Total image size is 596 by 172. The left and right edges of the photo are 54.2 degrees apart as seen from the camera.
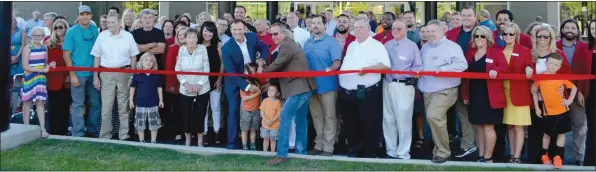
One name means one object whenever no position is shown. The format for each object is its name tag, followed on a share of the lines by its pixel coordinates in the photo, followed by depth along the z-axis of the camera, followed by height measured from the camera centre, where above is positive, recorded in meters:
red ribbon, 6.61 +0.13
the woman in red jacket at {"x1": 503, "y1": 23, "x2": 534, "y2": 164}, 6.75 -0.04
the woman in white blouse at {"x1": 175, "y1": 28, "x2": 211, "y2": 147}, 7.71 -0.01
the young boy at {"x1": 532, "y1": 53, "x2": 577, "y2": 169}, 6.63 -0.21
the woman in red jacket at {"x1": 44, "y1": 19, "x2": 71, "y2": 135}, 8.53 -0.04
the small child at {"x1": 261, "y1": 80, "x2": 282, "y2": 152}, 7.36 -0.32
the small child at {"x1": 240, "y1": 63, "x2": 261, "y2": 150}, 7.60 -0.35
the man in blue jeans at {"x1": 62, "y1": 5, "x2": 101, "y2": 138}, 8.31 +0.33
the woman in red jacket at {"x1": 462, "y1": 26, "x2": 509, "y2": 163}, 6.79 -0.04
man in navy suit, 7.52 +0.33
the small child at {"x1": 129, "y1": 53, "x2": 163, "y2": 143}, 7.97 -0.16
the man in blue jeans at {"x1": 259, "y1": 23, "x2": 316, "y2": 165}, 6.80 -0.02
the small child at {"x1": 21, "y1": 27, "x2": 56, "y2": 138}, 8.02 +0.18
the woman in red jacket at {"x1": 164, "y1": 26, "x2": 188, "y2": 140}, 8.15 +0.07
